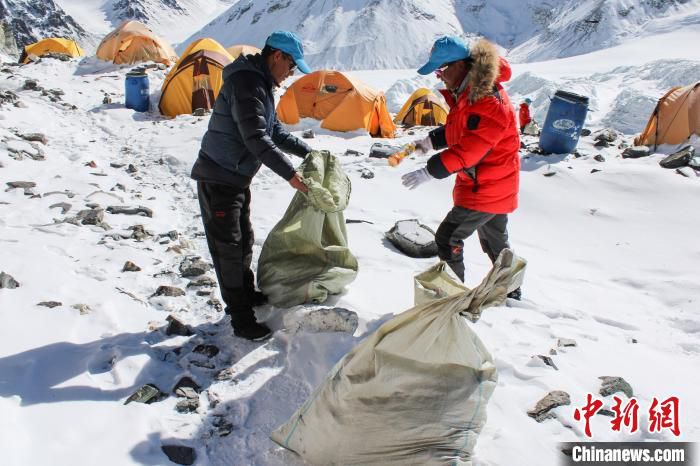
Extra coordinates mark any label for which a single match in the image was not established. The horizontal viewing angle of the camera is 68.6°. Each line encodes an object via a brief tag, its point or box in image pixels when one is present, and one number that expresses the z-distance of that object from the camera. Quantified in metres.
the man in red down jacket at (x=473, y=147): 2.85
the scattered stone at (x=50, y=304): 3.00
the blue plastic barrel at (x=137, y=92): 10.88
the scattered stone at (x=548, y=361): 2.75
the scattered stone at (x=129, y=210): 4.91
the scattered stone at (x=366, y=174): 7.08
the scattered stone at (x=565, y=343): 3.07
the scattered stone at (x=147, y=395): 2.40
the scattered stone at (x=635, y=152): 8.54
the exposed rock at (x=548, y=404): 2.33
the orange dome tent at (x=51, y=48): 18.16
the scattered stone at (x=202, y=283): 3.62
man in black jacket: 2.68
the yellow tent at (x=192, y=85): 11.06
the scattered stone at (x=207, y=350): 2.87
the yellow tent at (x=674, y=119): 9.16
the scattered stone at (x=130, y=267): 3.70
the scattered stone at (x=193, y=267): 3.75
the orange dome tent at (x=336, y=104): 11.28
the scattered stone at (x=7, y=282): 3.07
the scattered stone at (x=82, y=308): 3.04
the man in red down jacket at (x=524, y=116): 11.43
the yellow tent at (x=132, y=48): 15.87
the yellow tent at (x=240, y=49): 14.59
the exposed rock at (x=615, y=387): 2.53
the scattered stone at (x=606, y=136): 9.69
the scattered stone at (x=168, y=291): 3.45
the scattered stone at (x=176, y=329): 3.03
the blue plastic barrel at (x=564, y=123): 8.33
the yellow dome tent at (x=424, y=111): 14.48
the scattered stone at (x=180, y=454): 2.07
